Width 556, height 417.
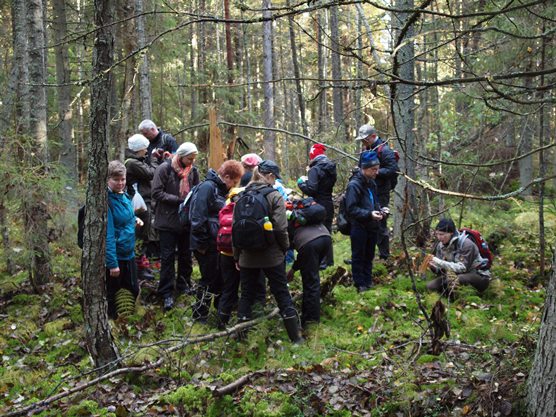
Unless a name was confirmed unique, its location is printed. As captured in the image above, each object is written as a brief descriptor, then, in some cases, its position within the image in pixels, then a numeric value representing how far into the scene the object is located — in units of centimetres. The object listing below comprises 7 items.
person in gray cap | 816
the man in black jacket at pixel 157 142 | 850
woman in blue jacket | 611
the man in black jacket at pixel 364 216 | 734
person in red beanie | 800
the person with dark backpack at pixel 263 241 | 559
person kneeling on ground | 730
